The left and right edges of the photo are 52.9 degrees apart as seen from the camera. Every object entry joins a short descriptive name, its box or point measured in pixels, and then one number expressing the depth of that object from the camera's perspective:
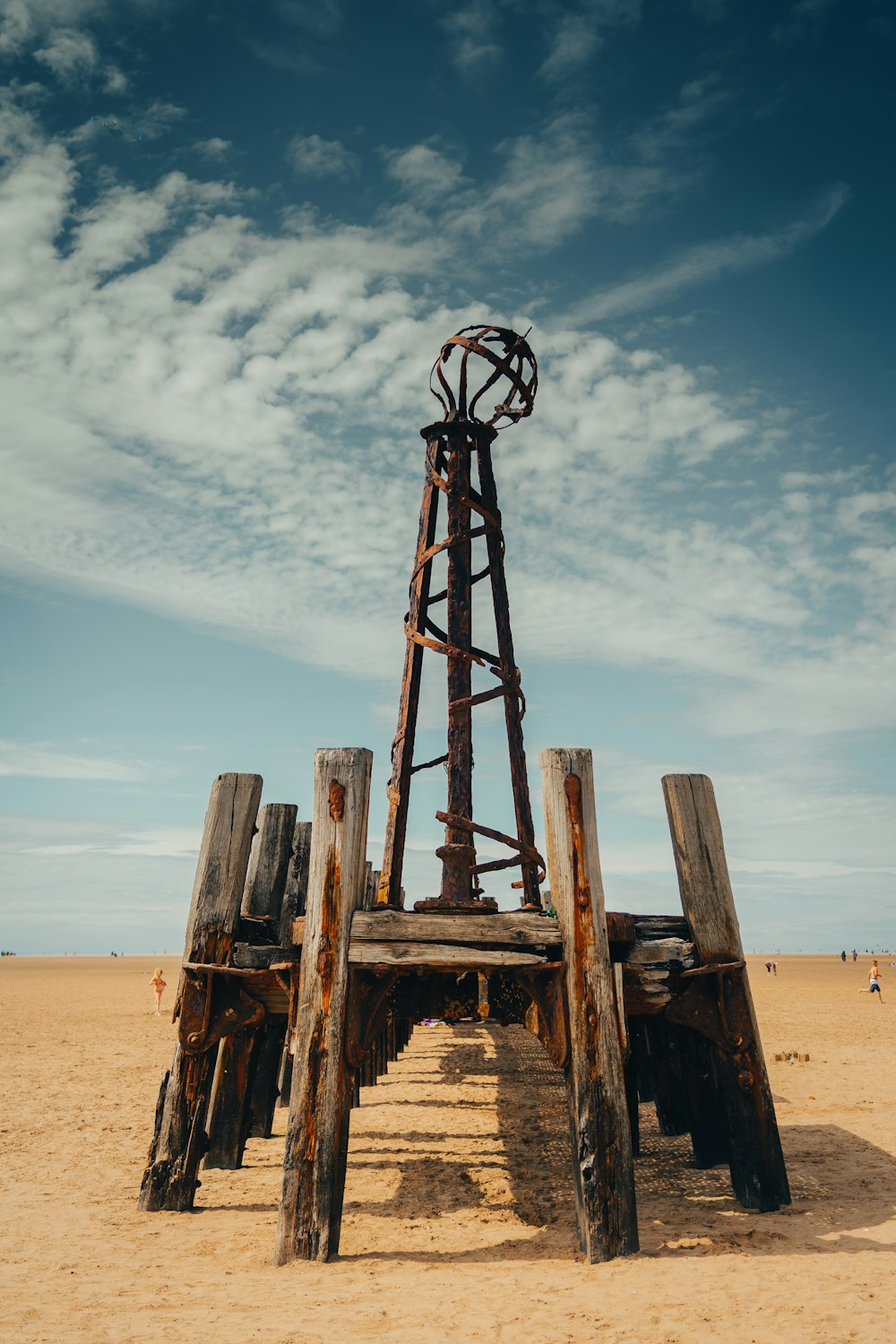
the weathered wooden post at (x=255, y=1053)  8.01
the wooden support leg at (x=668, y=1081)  8.33
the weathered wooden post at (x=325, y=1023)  5.54
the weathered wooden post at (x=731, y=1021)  6.36
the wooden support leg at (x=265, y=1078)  8.95
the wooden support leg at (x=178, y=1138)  6.66
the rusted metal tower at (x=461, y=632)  8.30
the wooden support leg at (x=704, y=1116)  7.72
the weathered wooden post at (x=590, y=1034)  5.51
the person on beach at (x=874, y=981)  31.70
